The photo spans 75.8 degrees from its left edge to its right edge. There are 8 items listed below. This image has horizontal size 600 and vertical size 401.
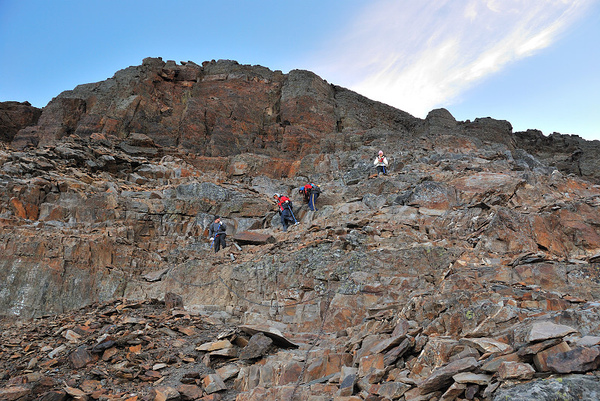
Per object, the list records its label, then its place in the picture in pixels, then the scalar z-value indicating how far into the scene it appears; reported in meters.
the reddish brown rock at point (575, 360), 3.34
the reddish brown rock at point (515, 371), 3.46
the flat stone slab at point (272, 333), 7.19
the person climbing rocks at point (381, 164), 19.53
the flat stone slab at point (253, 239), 13.68
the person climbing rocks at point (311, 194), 16.70
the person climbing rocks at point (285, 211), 15.48
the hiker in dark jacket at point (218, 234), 13.95
